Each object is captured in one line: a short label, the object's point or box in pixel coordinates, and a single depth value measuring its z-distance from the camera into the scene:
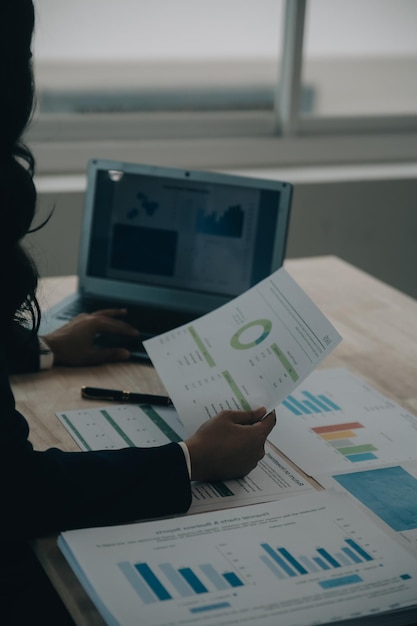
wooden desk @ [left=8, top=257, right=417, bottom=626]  1.70
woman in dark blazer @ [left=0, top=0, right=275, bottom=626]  1.71
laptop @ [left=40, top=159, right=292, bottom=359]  2.27
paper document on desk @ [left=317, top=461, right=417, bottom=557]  1.75
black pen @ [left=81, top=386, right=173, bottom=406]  2.04
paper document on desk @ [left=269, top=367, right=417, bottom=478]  1.91
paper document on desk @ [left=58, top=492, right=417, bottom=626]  1.58
